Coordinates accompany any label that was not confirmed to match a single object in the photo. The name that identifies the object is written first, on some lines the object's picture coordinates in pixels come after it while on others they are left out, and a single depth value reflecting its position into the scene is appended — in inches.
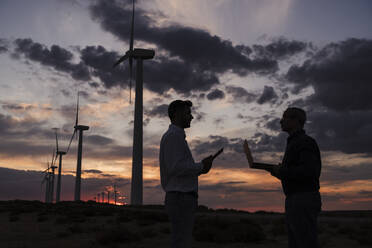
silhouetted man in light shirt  182.2
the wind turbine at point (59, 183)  3444.1
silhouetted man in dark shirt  186.2
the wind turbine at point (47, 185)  3874.5
